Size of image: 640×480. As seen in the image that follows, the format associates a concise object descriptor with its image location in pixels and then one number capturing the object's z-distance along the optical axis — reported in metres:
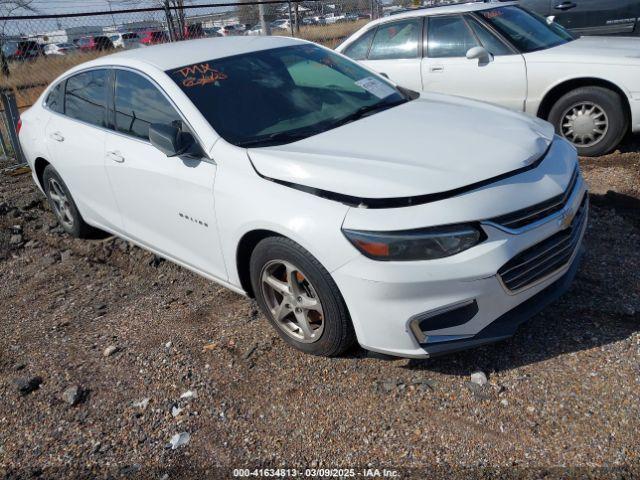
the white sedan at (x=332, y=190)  2.54
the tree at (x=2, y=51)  8.22
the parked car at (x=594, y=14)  8.32
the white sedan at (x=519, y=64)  5.51
